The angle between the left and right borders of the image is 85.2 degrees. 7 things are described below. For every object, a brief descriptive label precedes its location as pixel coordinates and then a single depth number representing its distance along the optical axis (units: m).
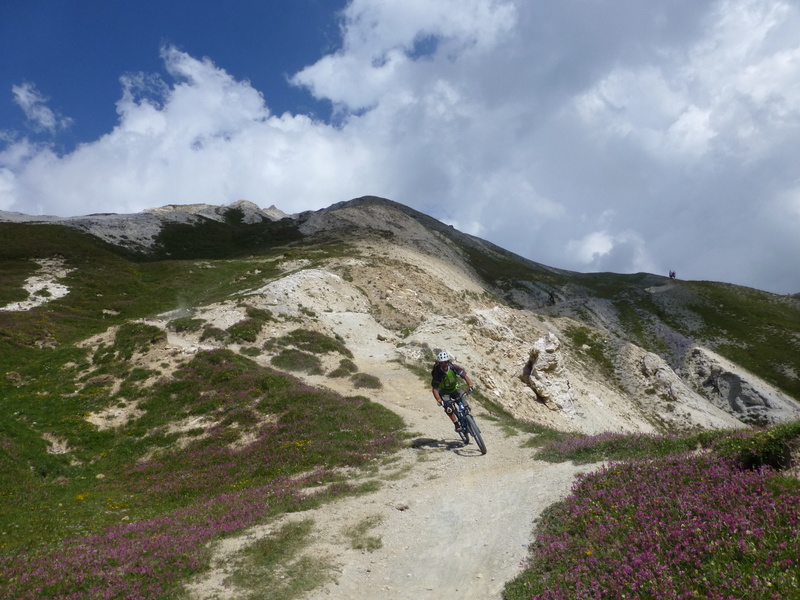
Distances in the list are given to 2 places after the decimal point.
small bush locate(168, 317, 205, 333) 37.72
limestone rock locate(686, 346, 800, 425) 59.78
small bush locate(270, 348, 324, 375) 33.91
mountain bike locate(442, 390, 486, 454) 18.54
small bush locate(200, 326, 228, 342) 36.56
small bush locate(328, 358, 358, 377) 33.44
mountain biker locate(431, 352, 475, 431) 18.87
